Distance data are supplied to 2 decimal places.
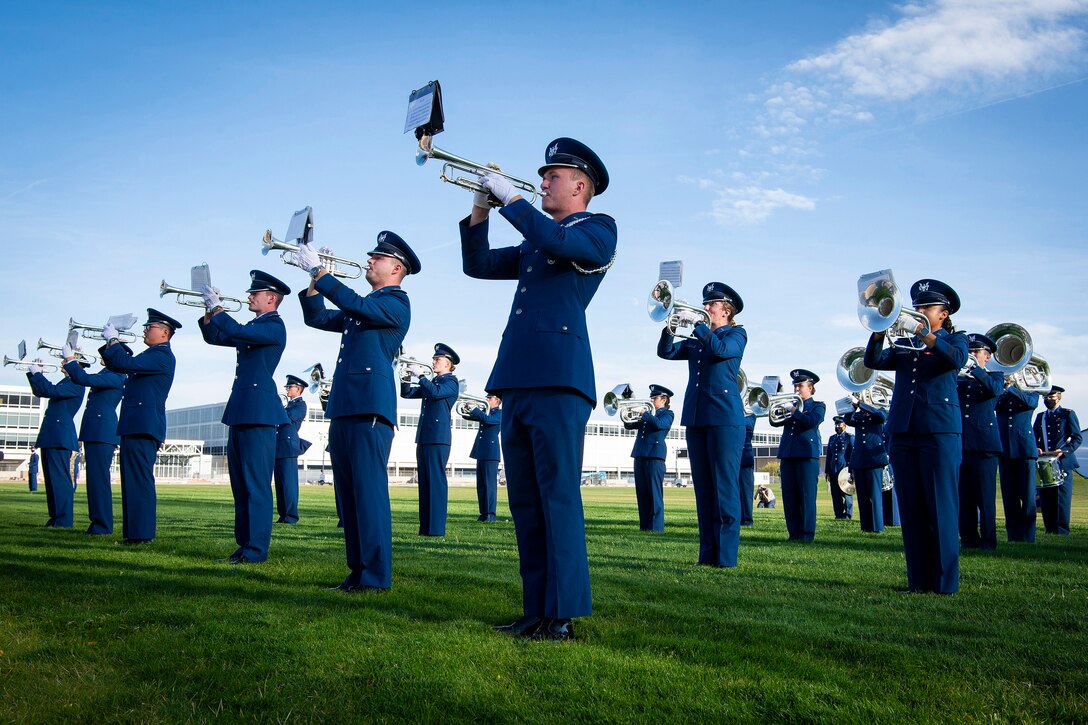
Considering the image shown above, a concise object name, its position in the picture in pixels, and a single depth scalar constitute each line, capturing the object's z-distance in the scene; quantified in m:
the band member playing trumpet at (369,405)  6.52
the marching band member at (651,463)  14.27
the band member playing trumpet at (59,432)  12.93
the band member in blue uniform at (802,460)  12.93
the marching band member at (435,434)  13.05
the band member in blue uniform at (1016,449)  13.16
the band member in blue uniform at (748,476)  16.28
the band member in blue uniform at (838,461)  19.59
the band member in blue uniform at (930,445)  6.96
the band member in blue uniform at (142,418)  9.84
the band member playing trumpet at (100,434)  11.17
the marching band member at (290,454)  16.33
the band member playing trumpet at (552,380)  4.78
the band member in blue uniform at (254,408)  8.23
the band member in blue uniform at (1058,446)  14.66
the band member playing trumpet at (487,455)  17.61
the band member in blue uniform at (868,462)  14.24
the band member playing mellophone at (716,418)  8.88
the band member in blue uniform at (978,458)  11.13
